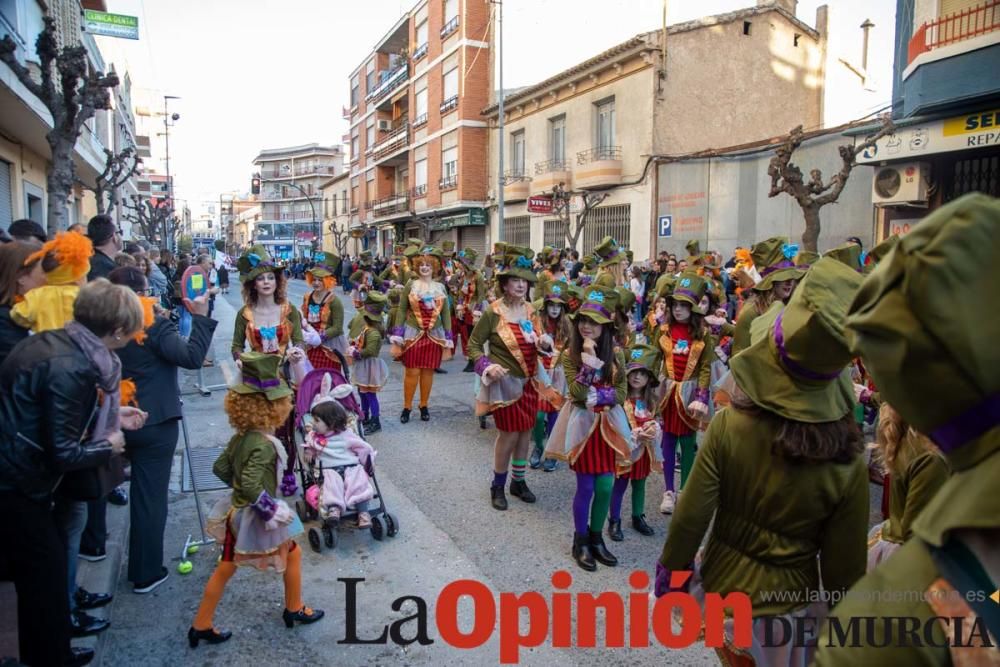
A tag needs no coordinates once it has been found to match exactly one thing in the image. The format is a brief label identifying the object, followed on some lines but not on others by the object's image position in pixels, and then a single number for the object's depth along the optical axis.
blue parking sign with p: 20.61
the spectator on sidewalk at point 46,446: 2.82
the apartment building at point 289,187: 90.75
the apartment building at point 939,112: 11.19
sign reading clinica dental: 11.56
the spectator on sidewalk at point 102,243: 6.14
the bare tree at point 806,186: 10.66
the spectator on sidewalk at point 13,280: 3.69
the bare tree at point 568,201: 21.97
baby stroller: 5.10
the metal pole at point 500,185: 24.85
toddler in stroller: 5.05
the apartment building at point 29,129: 11.06
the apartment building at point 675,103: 21.36
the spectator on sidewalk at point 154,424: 4.18
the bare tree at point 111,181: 17.28
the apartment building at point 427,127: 32.34
